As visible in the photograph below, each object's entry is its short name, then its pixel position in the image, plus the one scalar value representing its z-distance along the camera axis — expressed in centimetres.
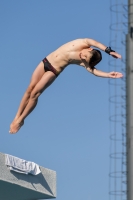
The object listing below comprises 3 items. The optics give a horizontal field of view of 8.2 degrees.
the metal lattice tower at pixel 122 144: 1880
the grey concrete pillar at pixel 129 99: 1888
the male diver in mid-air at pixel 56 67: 2069
